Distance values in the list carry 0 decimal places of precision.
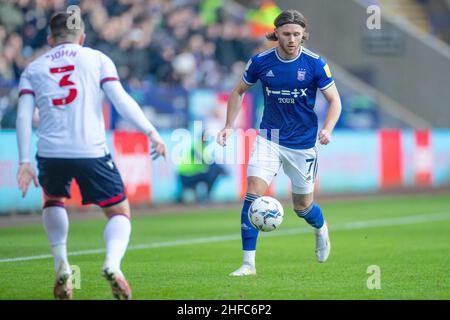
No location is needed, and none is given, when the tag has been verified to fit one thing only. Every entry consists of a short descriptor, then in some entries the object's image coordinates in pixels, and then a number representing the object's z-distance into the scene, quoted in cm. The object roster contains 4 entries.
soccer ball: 1023
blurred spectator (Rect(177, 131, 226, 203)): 2141
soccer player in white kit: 832
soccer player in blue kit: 1034
